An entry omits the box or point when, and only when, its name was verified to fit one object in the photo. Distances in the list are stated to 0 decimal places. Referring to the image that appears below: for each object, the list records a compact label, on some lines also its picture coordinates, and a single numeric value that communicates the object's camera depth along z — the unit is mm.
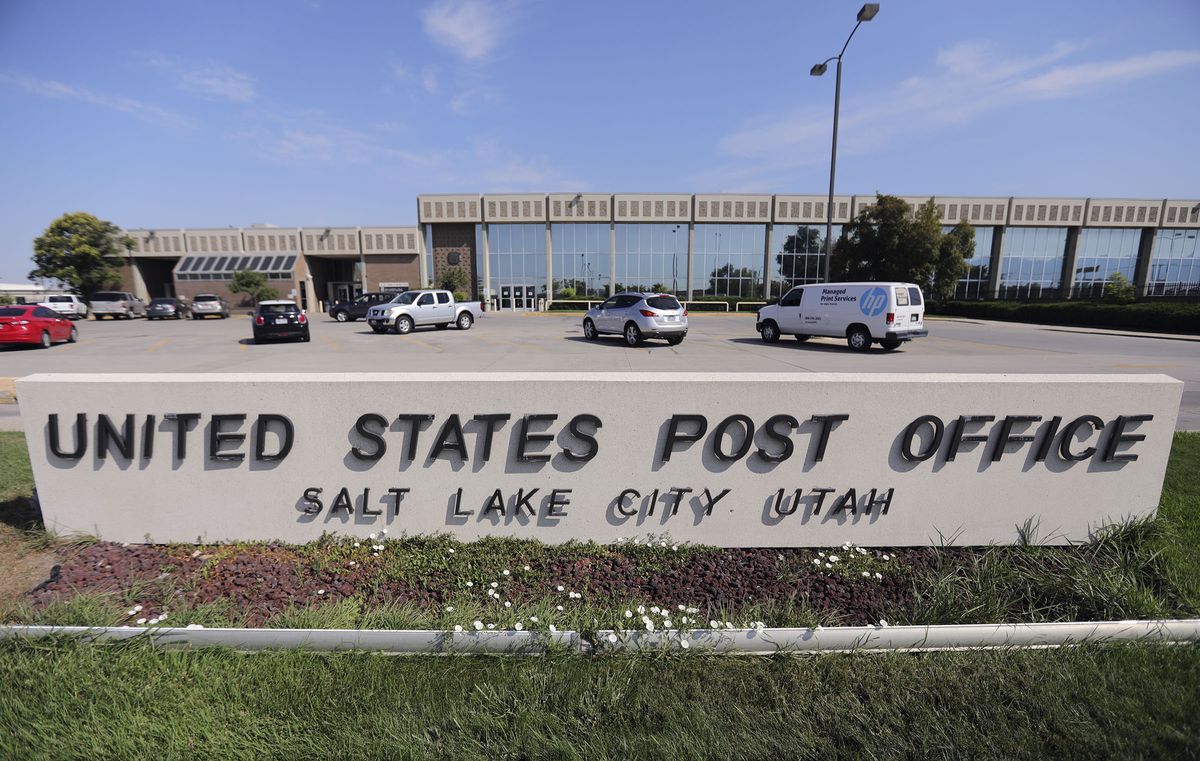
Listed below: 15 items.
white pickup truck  22922
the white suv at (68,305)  34434
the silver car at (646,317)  17375
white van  15852
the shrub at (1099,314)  25172
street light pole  19453
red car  17203
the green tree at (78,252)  37375
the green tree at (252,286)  48625
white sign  3932
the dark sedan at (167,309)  36188
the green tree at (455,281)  53719
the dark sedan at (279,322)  19656
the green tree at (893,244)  36594
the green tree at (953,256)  37812
